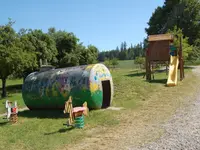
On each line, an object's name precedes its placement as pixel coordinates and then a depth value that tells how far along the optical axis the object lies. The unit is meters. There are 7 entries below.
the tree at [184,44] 32.37
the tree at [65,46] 44.47
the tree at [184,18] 42.28
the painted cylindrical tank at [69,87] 13.45
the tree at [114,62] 71.14
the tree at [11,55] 27.09
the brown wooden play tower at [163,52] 26.83
